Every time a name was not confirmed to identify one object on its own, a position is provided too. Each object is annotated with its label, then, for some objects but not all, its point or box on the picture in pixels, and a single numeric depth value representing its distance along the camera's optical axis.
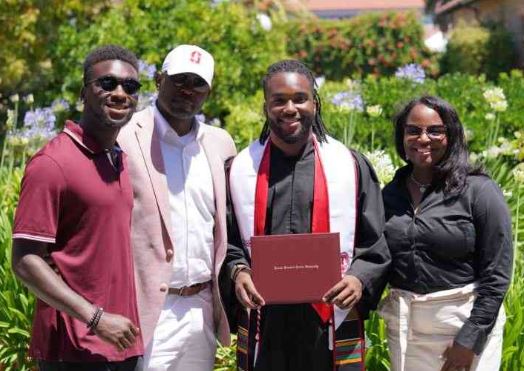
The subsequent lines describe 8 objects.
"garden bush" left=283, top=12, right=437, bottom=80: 25.42
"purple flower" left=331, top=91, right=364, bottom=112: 7.54
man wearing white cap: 3.89
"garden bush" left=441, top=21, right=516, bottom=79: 23.84
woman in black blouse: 3.93
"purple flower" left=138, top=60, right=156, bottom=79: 8.22
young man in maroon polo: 3.27
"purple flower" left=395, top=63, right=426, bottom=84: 9.29
